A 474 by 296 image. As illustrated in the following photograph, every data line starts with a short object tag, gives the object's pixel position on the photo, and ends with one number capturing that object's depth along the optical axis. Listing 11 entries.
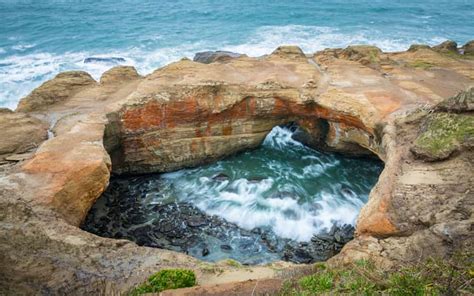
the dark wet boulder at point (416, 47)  19.39
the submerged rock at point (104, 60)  29.44
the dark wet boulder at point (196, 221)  12.78
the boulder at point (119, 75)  16.83
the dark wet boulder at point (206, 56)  22.20
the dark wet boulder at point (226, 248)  11.84
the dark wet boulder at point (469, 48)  19.69
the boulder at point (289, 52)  18.14
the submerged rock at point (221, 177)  15.09
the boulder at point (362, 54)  17.55
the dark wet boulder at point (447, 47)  19.55
